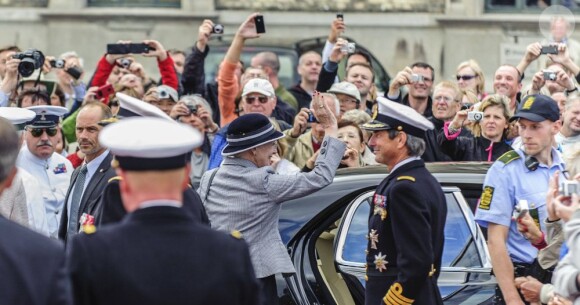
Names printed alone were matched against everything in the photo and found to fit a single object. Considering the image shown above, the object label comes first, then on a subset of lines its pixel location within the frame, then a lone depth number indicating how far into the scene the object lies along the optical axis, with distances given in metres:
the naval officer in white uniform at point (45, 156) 20.55
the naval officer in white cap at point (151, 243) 9.53
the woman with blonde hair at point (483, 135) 20.76
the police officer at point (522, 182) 15.20
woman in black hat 15.82
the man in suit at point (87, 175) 16.68
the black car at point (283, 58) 33.87
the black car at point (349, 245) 16.16
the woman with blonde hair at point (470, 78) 25.67
